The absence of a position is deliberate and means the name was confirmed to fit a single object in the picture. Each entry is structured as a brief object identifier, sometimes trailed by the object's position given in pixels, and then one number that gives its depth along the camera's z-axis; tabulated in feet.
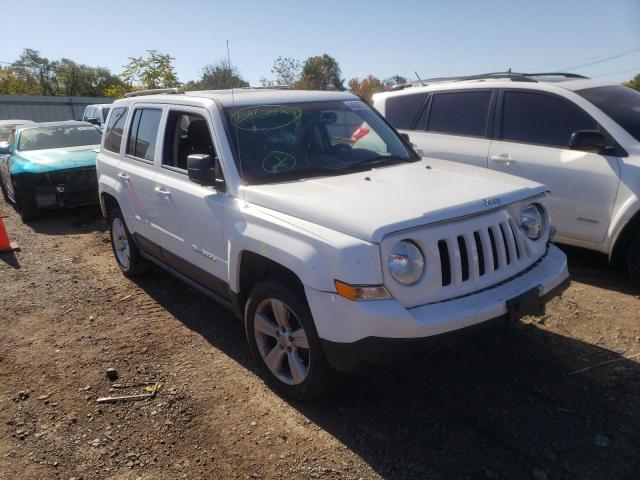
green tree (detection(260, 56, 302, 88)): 106.52
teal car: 27.89
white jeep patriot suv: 8.61
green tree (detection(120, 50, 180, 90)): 68.23
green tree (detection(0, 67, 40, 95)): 178.60
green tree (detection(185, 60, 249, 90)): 95.93
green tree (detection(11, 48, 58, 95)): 202.49
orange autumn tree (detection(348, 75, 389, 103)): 157.37
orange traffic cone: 22.97
